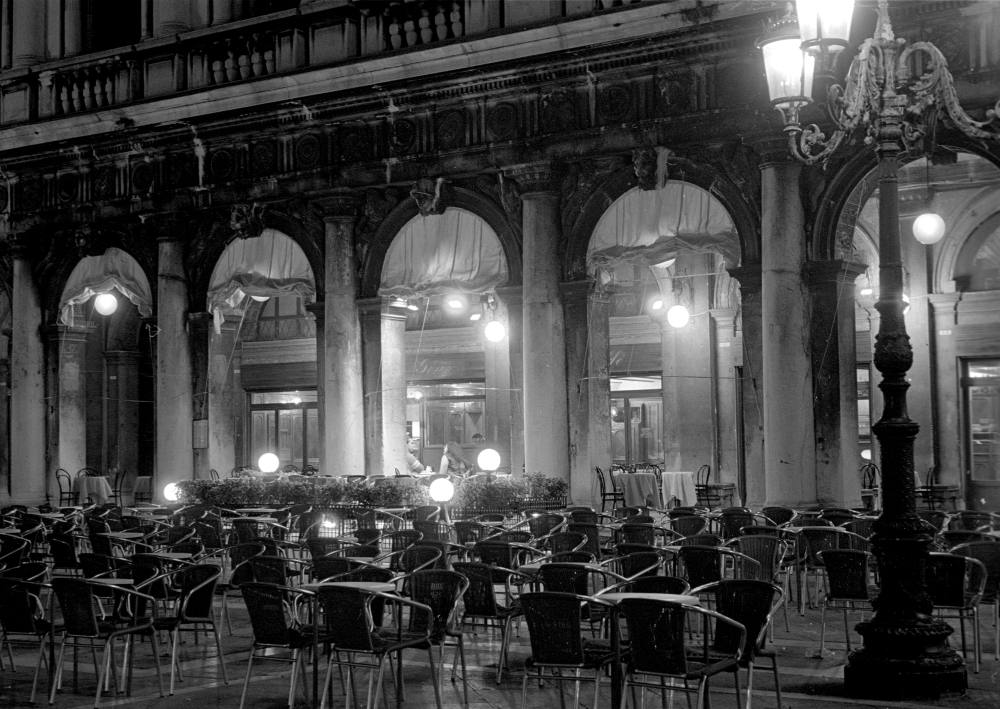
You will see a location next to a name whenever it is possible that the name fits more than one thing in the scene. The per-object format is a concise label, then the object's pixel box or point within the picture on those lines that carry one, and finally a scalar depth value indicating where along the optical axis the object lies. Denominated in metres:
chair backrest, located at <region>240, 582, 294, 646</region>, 8.24
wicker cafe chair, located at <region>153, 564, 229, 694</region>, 9.33
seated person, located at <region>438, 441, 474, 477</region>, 20.73
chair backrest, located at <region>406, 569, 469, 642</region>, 8.72
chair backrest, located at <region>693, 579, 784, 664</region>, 7.58
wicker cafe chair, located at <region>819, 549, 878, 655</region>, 9.93
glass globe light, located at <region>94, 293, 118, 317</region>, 22.42
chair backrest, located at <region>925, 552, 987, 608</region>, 9.34
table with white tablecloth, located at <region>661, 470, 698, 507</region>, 20.72
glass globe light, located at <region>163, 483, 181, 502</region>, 19.92
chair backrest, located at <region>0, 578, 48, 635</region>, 9.32
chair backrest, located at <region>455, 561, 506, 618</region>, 9.38
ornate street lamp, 8.34
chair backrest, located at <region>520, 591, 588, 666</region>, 7.54
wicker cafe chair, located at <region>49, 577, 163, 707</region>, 8.70
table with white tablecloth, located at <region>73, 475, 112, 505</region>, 22.64
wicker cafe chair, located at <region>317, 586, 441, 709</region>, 7.84
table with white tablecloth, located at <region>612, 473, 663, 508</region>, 20.42
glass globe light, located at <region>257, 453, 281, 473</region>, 21.40
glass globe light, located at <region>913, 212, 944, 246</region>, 17.27
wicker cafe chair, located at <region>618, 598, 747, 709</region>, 6.97
